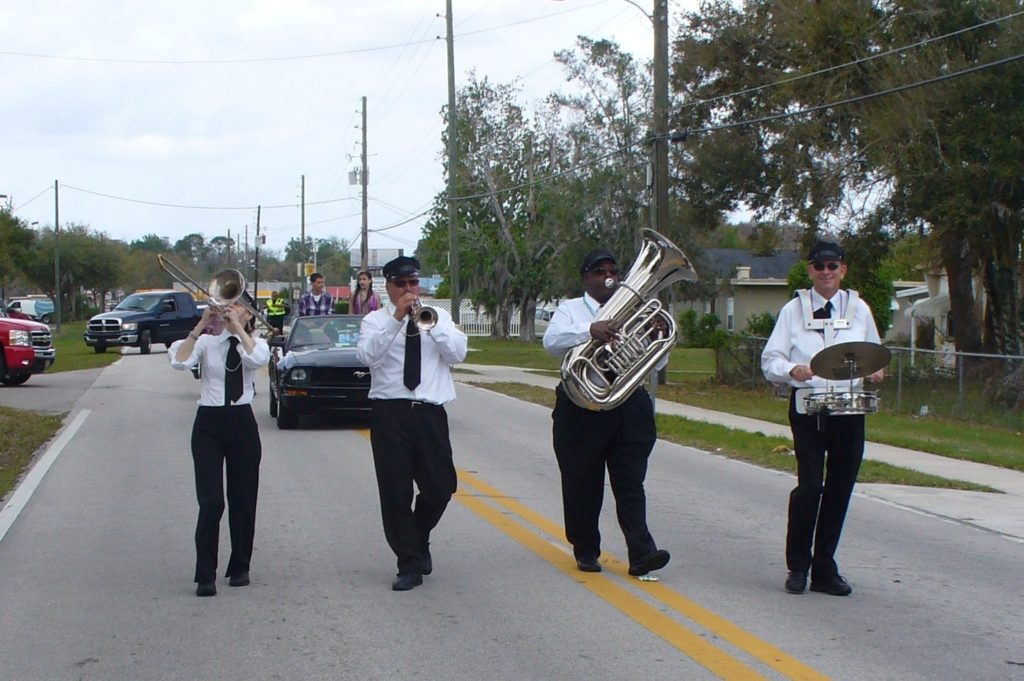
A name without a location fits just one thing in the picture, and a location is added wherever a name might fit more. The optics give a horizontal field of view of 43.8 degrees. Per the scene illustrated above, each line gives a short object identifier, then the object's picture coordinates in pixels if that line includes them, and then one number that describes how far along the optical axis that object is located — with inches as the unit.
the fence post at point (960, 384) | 804.1
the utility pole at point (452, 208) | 1464.1
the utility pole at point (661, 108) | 989.2
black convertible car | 606.5
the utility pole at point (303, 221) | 2968.5
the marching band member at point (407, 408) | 284.4
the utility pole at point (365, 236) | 2071.9
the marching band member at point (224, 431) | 283.1
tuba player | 288.2
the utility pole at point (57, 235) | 2434.8
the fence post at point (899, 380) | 868.4
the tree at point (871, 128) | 835.4
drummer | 279.1
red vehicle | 909.8
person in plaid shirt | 709.9
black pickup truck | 1444.4
